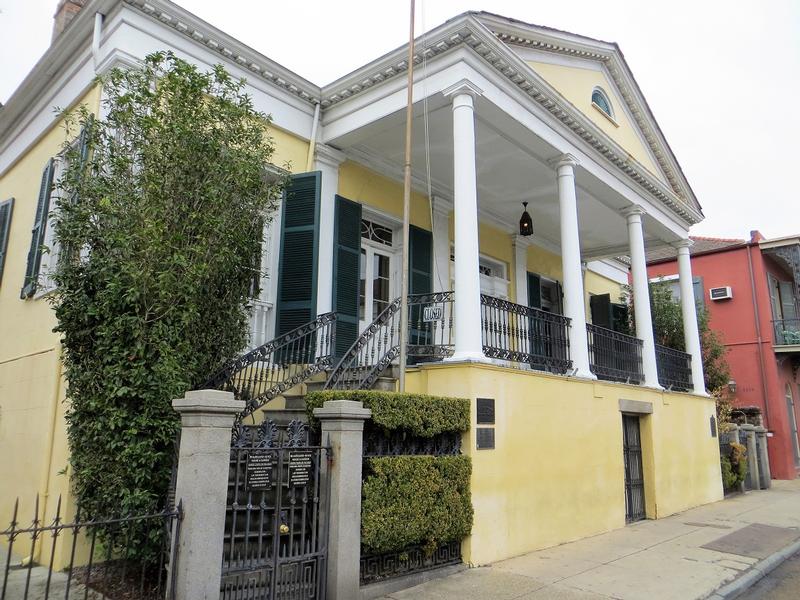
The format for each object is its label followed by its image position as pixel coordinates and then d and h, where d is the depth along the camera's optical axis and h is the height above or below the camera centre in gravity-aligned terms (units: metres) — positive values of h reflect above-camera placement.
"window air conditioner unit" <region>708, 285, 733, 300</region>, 18.12 +4.11
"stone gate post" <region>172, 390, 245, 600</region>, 3.88 -0.42
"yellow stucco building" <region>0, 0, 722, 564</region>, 6.84 +2.82
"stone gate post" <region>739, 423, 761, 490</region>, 14.01 -0.80
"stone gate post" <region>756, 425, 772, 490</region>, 14.17 -0.72
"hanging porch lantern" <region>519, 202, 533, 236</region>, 10.99 +3.71
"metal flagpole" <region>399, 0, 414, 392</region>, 6.33 +1.93
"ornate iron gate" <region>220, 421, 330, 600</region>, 4.34 -0.73
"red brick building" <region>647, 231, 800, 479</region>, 17.09 +3.16
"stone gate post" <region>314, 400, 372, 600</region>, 4.65 -0.53
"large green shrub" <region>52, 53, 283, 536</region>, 4.91 +1.37
